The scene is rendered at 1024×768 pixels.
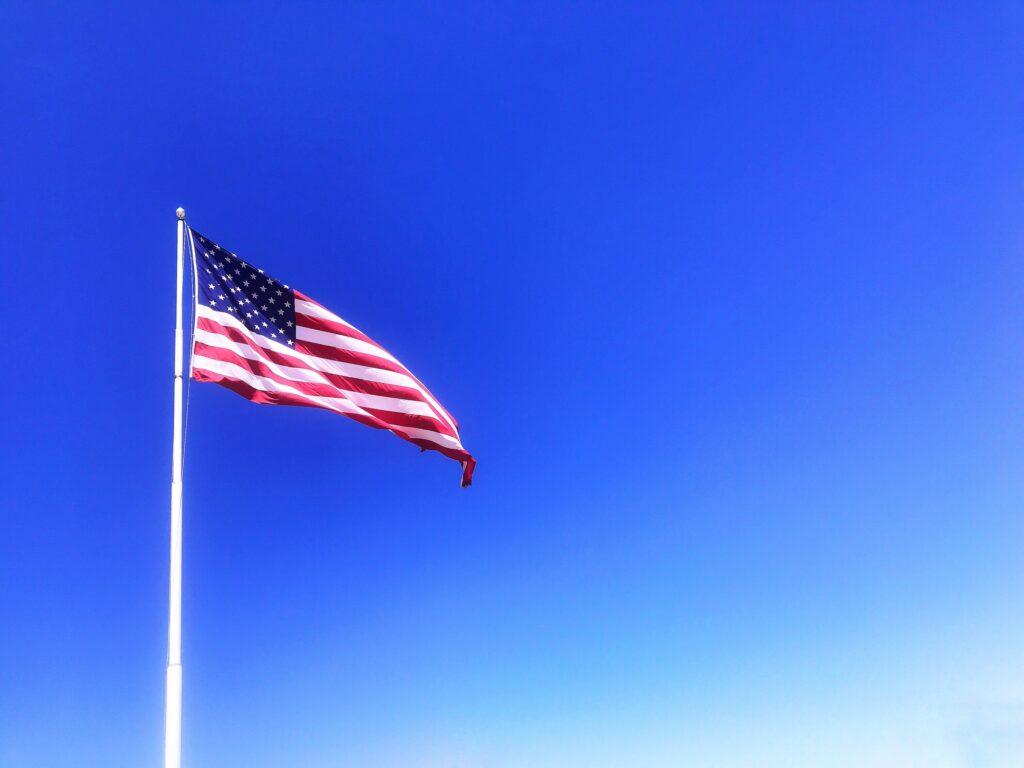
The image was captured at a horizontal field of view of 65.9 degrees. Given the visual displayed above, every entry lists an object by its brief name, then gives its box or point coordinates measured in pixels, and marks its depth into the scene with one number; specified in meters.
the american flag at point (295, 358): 15.02
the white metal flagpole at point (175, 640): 11.86
